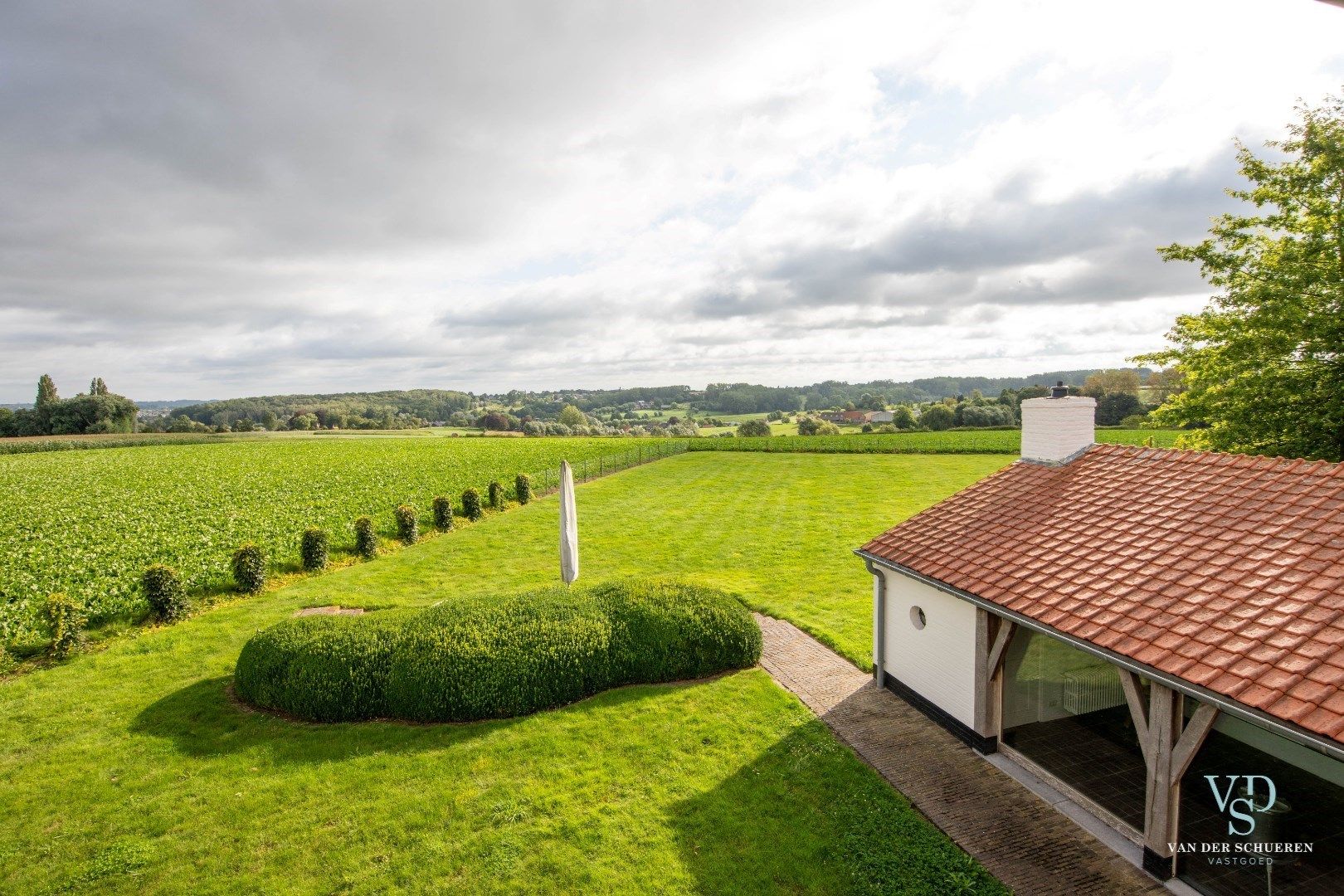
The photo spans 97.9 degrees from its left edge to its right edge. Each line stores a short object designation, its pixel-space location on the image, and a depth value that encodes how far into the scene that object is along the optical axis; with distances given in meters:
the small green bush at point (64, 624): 11.14
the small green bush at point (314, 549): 16.81
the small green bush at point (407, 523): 20.27
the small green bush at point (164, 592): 12.84
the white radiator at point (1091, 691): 8.03
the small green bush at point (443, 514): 22.09
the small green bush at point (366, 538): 18.55
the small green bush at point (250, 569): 14.74
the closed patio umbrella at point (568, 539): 11.91
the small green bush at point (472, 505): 24.22
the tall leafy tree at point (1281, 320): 13.87
